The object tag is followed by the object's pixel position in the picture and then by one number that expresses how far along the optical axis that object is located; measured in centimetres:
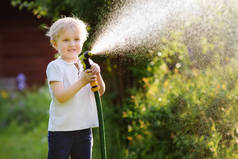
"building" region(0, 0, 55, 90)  1430
